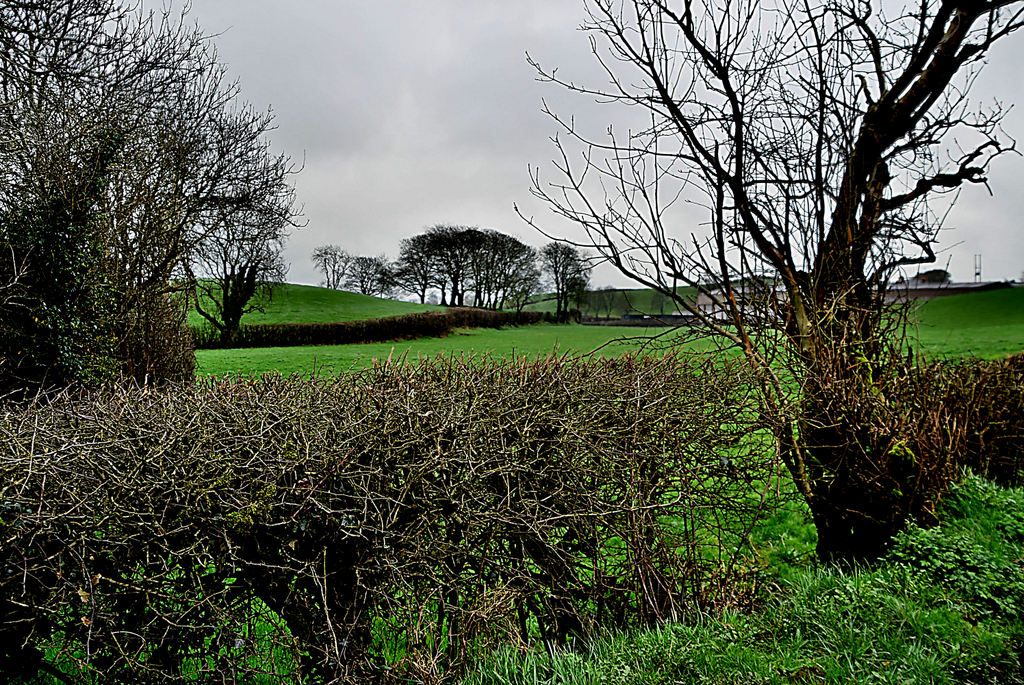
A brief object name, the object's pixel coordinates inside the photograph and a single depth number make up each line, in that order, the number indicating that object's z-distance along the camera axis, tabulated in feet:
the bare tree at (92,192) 24.17
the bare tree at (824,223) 15.85
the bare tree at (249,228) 55.47
